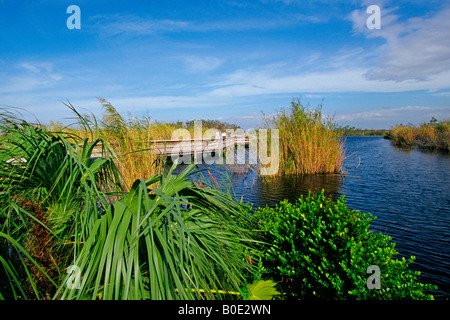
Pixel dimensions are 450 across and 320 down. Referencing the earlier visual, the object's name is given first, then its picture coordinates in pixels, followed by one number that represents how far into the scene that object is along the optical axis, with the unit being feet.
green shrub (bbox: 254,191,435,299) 7.68
